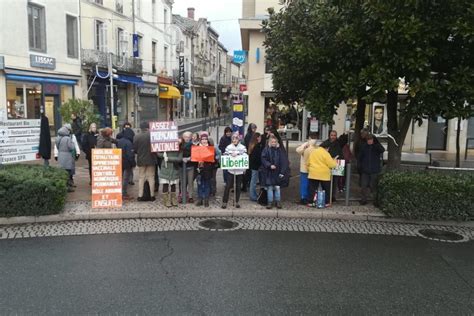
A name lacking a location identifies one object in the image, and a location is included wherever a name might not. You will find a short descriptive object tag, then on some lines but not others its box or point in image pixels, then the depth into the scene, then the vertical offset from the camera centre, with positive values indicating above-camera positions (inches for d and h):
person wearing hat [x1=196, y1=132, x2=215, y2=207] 348.2 -44.5
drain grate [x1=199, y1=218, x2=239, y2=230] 301.3 -73.0
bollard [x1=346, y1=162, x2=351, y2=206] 355.9 -46.1
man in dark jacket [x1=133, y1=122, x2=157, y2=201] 360.2 -31.4
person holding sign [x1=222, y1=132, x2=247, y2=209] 351.3 -26.0
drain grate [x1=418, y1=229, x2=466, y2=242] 284.9 -73.7
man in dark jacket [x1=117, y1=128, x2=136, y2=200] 374.9 -34.7
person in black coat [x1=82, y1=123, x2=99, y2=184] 420.5 -21.0
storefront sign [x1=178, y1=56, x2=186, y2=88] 1750.7 +205.1
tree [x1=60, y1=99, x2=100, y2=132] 644.7 +12.3
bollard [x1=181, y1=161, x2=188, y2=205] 357.7 -54.5
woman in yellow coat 350.6 -34.4
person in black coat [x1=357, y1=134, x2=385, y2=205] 365.7 -31.6
